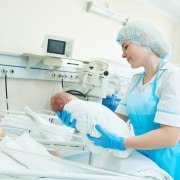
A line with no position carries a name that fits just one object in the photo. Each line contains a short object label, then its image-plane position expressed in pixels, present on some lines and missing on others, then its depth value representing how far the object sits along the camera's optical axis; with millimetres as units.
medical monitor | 2559
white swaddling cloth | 1247
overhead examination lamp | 3311
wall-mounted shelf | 2614
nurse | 1229
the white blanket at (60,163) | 1129
